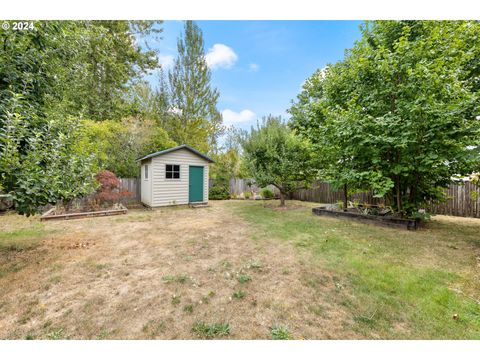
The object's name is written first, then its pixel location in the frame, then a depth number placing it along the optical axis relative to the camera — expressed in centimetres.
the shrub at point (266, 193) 1255
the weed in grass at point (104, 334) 172
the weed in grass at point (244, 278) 268
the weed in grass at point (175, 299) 221
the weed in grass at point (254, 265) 308
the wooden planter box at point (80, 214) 608
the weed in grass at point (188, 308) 206
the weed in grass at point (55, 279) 261
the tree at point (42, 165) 267
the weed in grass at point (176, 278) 267
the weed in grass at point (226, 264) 312
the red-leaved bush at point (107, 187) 771
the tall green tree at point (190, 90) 1515
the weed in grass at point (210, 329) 175
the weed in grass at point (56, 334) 171
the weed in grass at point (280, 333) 171
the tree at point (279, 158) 814
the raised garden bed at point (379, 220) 528
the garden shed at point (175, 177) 867
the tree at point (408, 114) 429
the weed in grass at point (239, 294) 232
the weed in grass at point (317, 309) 204
